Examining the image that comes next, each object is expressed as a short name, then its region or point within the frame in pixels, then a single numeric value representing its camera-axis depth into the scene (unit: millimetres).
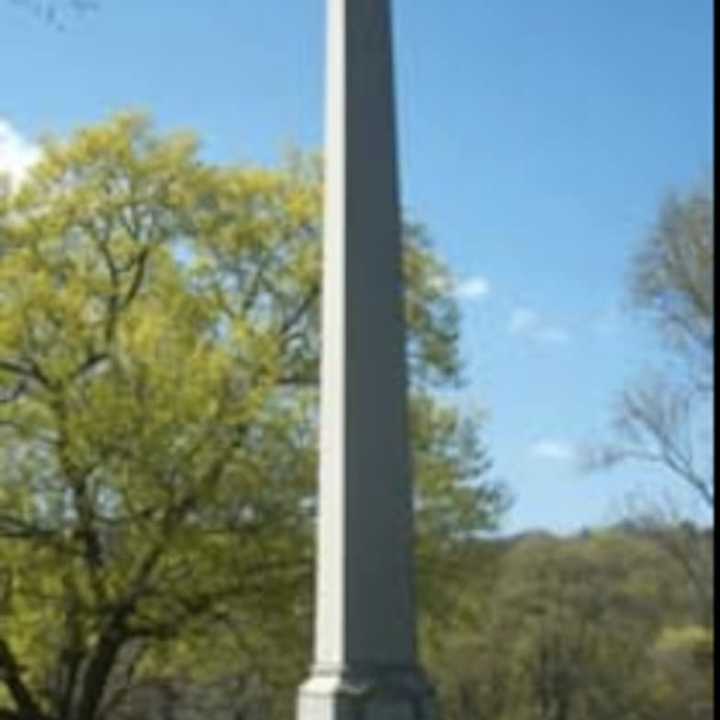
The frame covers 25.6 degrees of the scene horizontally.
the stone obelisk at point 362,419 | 9297
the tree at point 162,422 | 18656
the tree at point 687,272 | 23422
